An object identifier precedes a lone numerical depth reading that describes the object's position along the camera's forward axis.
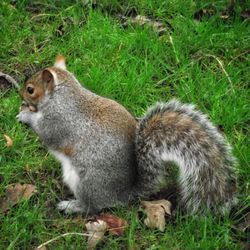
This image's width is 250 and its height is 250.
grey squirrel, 4.08
